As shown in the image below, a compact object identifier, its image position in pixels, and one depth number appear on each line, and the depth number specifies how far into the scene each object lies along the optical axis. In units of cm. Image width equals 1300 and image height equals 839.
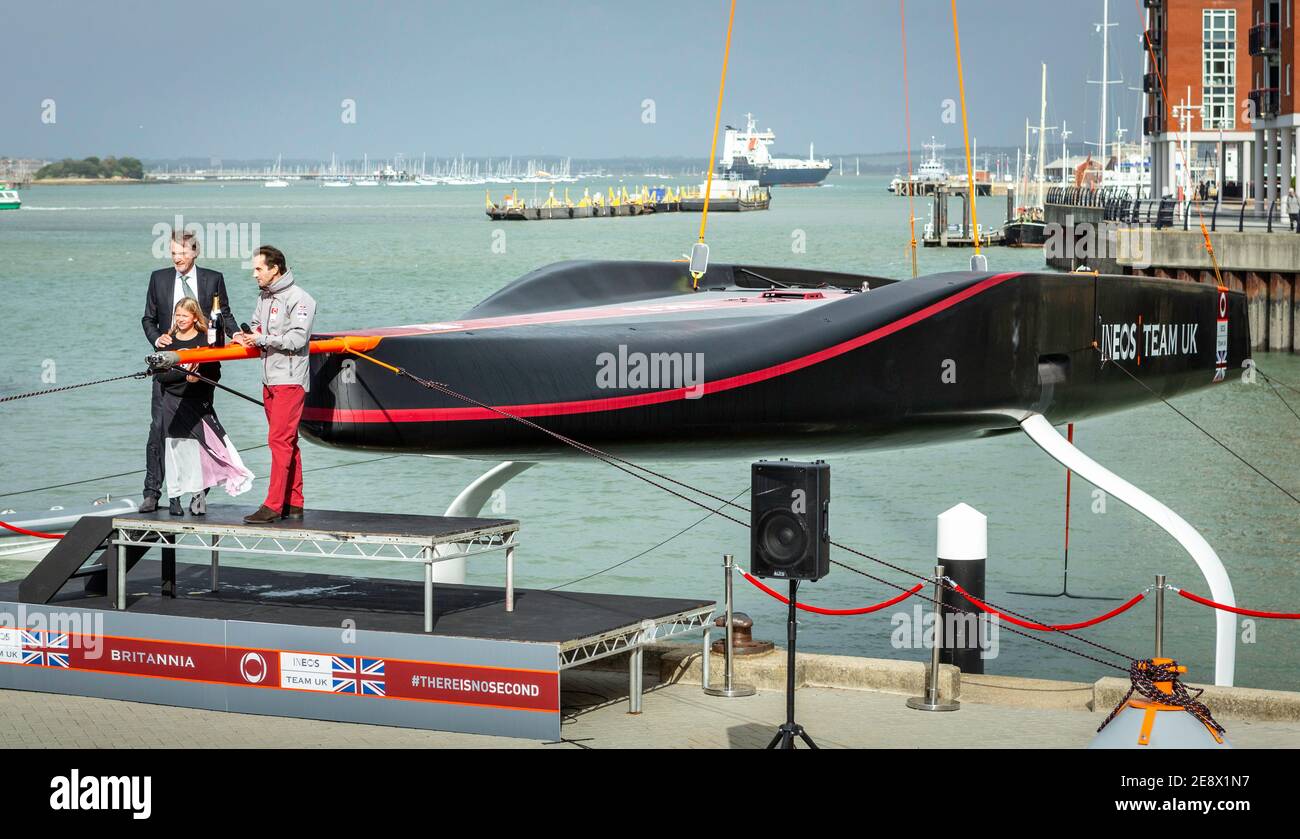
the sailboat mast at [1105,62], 9244
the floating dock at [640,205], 14525
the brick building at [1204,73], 7244
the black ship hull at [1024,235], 8969
